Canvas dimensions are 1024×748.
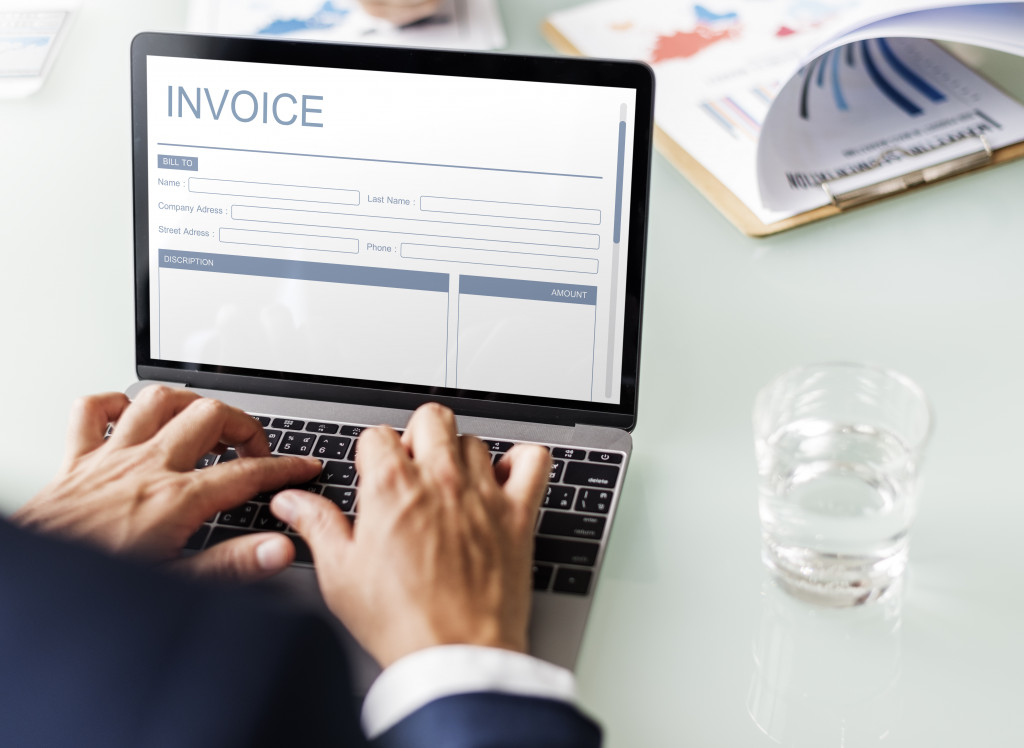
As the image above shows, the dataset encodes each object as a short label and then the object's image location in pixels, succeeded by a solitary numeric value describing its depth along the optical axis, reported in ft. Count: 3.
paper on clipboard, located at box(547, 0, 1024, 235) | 3.22
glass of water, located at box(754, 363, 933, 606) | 2.23
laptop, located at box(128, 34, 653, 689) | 2.56
